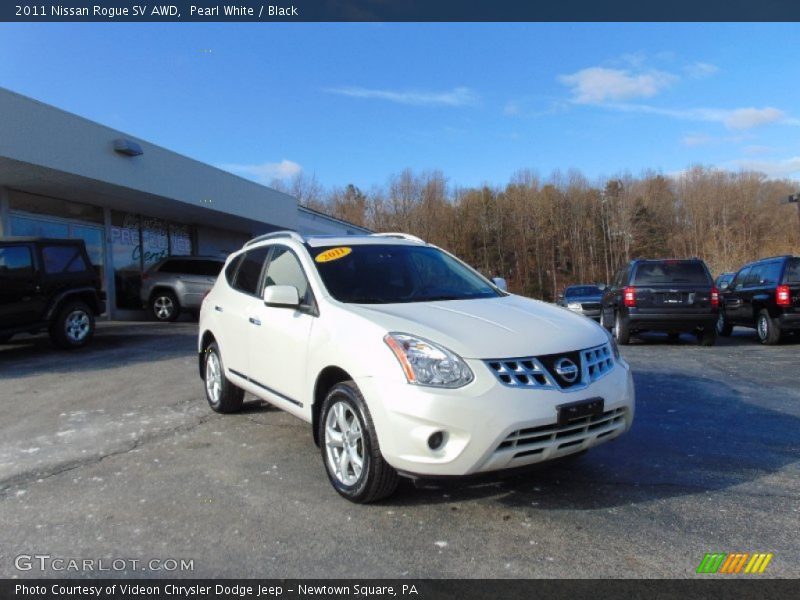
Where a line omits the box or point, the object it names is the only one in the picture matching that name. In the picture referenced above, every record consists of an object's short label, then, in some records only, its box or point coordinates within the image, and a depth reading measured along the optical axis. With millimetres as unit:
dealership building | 11695
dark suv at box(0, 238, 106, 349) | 9328
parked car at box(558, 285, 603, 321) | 19703
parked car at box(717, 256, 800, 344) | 10914
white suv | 3174
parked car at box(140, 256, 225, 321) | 16062
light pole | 26016
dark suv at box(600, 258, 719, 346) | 11078
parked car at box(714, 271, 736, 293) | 17512
